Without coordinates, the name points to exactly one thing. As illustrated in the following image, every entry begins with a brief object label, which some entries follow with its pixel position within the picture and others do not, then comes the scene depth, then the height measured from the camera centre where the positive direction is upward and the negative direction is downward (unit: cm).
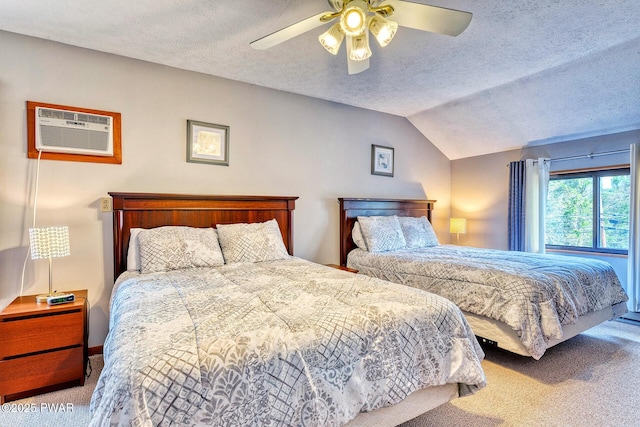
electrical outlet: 267 +4
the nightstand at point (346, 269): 348 -64
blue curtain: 427 +4
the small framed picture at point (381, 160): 432 +66
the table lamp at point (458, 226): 481 -24
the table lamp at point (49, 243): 217 -23
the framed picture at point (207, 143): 306 +64
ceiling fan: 165 +100
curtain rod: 358 +62
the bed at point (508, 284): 231 -61
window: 373 -2
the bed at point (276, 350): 106 -54
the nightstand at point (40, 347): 198 -86
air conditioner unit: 248 +61
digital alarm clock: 216 -59
